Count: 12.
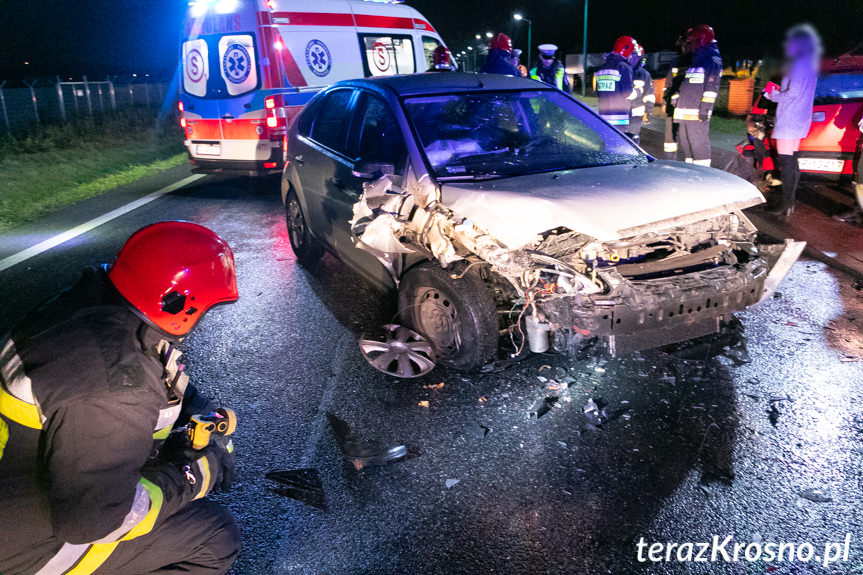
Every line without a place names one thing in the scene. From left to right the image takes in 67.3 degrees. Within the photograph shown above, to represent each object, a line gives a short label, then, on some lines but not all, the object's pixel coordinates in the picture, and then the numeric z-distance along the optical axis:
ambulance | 9.33
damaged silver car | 3.34
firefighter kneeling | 1.72
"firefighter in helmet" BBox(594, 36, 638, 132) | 9.02
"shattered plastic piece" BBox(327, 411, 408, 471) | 3.13
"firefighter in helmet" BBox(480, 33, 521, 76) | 9.94
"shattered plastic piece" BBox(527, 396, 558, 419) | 3.48
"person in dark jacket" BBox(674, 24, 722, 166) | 8.03
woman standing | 6.88
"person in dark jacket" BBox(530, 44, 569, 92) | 10.97
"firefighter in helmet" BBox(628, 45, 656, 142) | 9.55
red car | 7.07
